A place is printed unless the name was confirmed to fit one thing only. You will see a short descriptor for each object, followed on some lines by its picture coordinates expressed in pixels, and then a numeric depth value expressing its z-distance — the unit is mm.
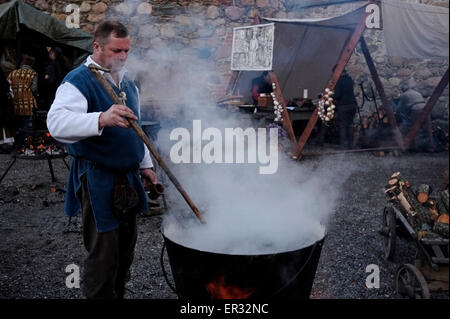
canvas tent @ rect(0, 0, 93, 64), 8281
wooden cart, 2561
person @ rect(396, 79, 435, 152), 8250
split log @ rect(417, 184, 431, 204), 3244
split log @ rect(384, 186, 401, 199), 3545
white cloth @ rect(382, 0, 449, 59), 6688
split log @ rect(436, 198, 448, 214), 2818
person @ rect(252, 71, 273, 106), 8898
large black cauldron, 2145
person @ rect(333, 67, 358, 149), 8625
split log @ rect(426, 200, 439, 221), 3016
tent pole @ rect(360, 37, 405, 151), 7797
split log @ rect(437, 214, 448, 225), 2704
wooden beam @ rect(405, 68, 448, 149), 6242
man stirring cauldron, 2178
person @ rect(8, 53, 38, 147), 8156
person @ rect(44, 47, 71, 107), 8281
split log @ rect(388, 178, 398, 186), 3643
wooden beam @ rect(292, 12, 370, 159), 6586
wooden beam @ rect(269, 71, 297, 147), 7086
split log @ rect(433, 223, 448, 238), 2631
